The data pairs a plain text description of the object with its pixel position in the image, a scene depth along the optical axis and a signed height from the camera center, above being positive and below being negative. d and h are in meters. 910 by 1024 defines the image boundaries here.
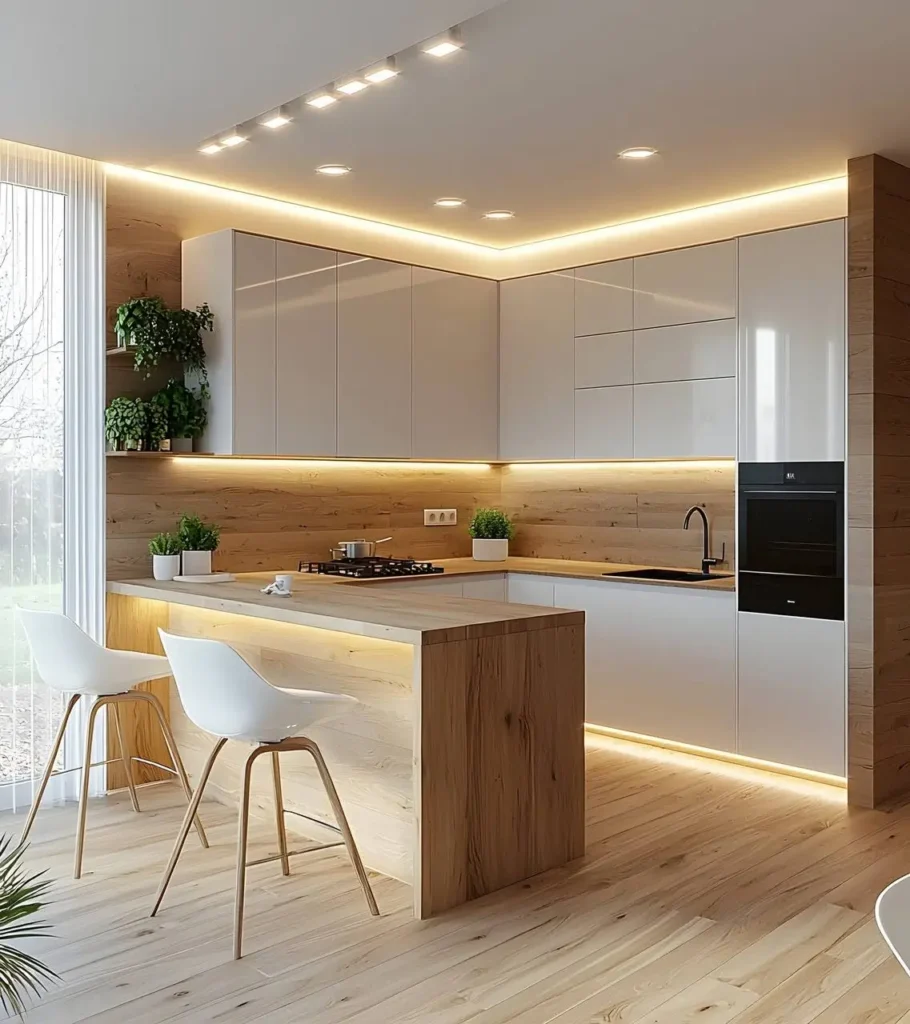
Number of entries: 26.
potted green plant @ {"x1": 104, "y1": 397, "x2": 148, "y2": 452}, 4.39 +0.33
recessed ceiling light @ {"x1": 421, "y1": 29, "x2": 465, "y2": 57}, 3.15 +1.38
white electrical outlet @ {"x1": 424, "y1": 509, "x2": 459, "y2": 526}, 5.93 -0.08
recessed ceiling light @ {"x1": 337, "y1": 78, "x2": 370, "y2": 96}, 3.51 +1.39
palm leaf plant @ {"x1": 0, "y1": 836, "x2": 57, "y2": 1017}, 1.58 -0.62
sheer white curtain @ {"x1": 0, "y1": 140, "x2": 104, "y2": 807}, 4.20 +0.35
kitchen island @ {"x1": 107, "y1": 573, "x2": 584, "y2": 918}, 3.18 -0.73
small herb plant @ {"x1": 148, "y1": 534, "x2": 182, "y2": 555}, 4.52 -0.17
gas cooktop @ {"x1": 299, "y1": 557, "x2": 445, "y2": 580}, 4.93 -0.31
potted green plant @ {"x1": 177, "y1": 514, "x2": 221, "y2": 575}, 4.56 -0.18
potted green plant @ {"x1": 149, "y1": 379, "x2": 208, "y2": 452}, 4.53 +0.39
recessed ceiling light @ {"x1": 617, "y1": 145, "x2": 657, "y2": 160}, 4.23 +1.41
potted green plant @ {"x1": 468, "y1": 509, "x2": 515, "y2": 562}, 5.85 -0.18
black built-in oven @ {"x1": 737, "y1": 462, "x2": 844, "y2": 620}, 4.40 -0.16
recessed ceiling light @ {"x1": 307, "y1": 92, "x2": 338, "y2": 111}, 3.64 +1.40
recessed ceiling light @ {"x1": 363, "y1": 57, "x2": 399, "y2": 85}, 3.37 +1.39
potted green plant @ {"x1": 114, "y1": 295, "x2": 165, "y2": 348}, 4.38 +0.77
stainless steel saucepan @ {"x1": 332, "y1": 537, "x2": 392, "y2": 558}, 5.25 -0.23
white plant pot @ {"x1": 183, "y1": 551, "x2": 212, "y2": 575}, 4.55 -0.25
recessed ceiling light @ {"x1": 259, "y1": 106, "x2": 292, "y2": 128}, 3.81 +1.41
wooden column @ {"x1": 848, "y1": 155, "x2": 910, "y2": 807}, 4.27 +0.12
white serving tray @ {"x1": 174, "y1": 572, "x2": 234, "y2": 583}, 4.46 -0.31
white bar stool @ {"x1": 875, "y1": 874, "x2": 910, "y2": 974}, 1.38 -0.56
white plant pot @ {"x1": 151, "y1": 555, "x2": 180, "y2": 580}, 4.50 -0.27
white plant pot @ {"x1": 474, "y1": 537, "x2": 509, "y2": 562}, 5.84 -0.26
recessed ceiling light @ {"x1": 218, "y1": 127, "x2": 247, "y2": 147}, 4.06 +1.42
